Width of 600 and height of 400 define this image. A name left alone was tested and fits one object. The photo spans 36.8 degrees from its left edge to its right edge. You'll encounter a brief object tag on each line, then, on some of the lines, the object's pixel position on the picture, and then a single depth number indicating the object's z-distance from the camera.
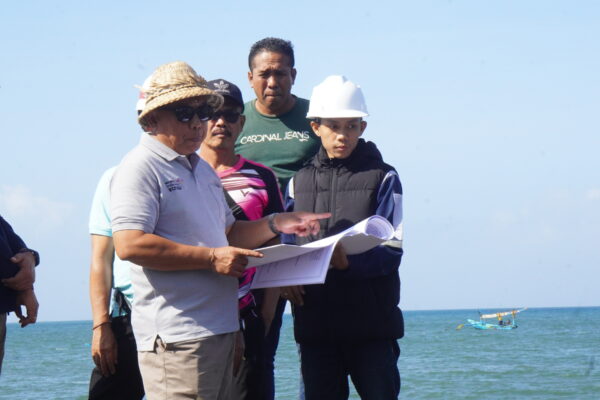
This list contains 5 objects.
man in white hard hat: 4.33
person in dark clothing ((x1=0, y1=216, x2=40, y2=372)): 4.21
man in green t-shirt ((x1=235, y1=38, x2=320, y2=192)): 5.12
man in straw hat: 3.26
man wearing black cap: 4.28
